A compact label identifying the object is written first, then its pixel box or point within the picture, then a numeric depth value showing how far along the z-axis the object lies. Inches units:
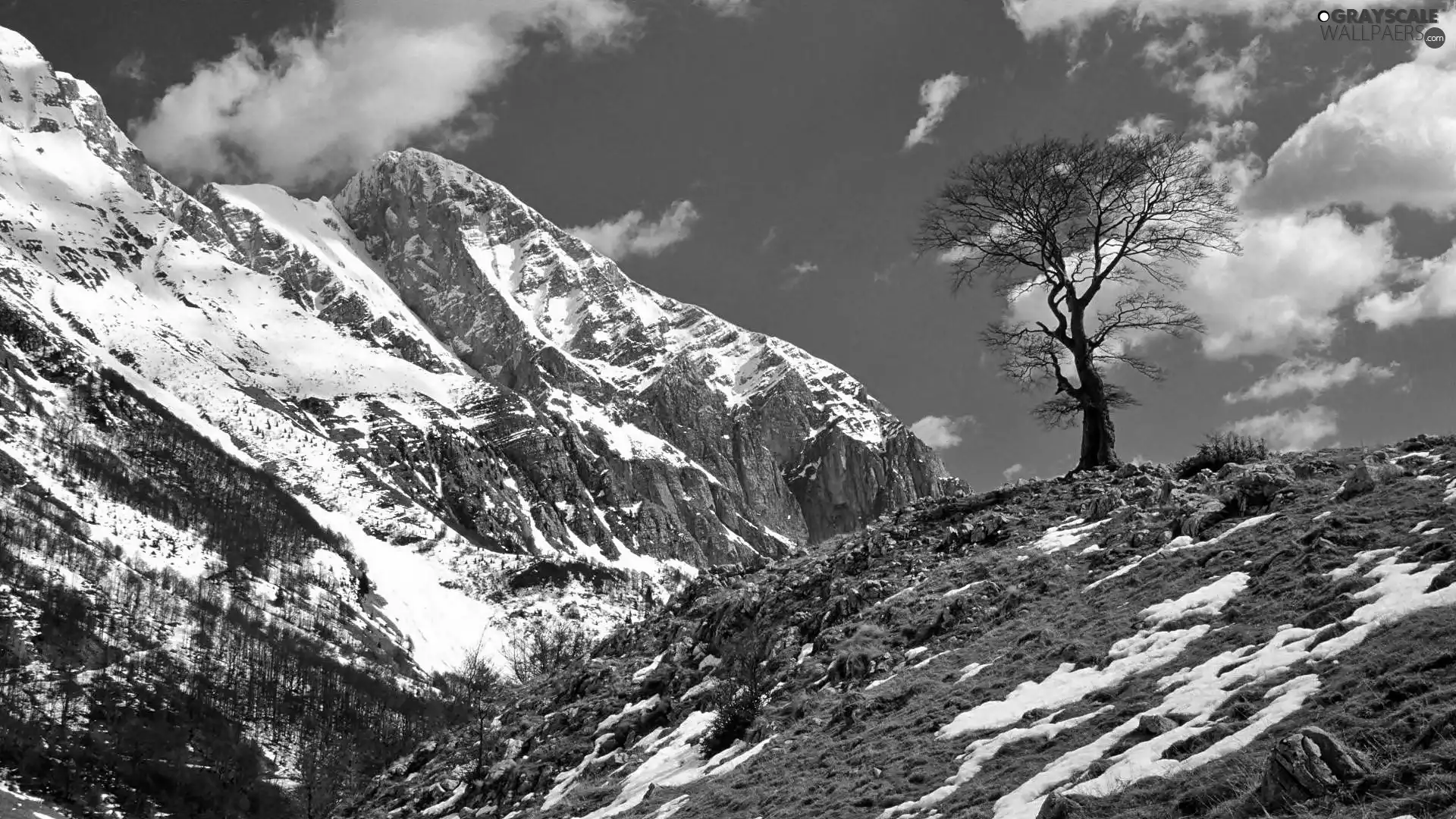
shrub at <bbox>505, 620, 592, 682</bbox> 1696.6
